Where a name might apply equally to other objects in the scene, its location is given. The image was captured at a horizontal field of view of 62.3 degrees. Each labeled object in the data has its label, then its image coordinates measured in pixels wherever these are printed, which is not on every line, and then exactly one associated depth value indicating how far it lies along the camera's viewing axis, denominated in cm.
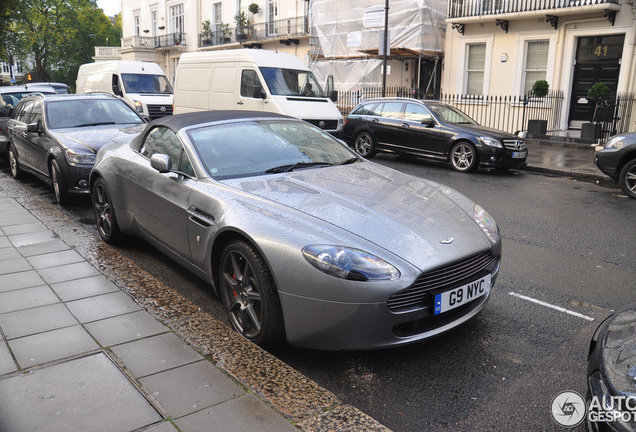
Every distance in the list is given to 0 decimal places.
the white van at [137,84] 1734
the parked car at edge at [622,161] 881
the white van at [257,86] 1279
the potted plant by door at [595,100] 1531
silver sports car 302
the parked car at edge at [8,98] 1170
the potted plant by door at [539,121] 1670
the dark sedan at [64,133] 755
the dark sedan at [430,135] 1128
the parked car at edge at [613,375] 191
